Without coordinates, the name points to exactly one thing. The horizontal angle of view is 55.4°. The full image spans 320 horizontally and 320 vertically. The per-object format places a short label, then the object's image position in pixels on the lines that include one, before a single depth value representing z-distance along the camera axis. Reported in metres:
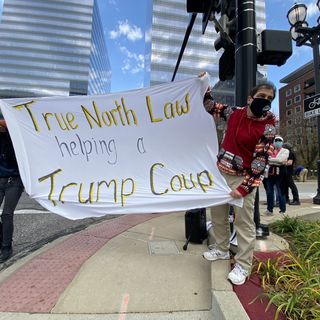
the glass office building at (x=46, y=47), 96.25
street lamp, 8.06
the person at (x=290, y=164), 7.03
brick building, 32.25
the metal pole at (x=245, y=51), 3.63
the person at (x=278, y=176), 6.52
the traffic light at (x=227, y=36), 4.03
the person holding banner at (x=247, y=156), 2.82
